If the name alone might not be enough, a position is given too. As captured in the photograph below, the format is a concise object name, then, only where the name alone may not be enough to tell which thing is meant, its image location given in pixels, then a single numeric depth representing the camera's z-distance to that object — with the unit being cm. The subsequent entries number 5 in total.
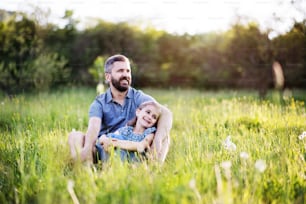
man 422
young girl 404
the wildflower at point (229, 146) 368
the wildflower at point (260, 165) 230
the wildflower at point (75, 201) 245
